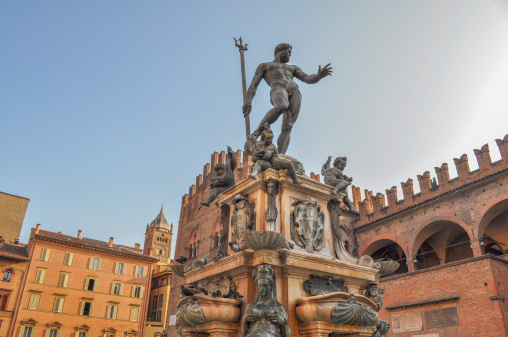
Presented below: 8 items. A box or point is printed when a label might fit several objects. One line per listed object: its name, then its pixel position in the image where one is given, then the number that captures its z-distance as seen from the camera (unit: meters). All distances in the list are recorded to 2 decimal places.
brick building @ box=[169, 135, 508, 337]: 18.11
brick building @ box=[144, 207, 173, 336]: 40.72
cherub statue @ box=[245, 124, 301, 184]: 4.98
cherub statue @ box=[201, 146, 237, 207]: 5.92
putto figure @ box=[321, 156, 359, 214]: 5.55
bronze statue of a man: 6.08
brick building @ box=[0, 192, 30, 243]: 38.75
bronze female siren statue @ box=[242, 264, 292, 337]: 3.82
